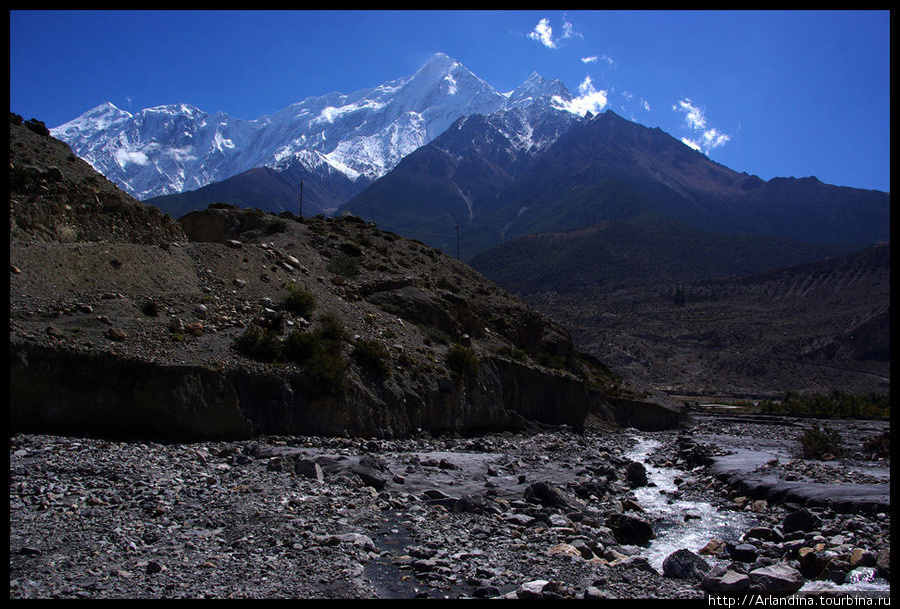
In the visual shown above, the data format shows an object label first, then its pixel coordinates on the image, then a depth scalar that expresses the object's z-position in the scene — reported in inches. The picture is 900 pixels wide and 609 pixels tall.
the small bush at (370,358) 933.8
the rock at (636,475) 780.6
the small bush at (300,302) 973.4
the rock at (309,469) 553.6
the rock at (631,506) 598.5
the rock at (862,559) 403.2
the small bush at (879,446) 1026.1
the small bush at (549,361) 1544.0
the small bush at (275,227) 1499.8
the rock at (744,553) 427.5
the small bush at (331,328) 930.1
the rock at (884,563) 387.9
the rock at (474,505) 502.9
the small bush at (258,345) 791.1
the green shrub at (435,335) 1201.2
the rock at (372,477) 553.9
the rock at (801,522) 504.9
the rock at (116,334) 686.5
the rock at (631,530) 485.1
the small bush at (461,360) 1099.9
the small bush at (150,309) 770.2
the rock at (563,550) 394.3
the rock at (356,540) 380.8
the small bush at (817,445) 992.9
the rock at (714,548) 448.3
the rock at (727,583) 344.2
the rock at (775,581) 344.5
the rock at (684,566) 377.1
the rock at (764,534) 487.7
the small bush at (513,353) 1318.9
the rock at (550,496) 545.6
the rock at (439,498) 516.6
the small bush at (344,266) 1317.7
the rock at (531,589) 307.6
